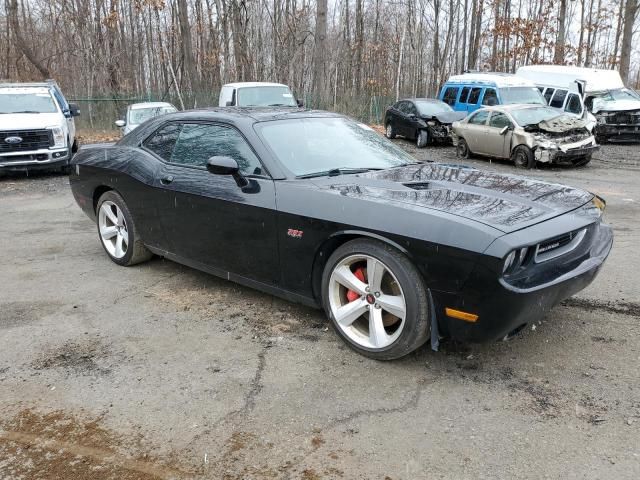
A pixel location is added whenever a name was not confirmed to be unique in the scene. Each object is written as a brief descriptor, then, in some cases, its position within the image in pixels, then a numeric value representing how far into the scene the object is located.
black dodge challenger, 3.06
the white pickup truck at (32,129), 11.22
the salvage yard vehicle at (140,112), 15.01
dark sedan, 16.69
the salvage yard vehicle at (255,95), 14.78
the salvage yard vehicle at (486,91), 16.31
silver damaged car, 12.36
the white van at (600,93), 17.70
